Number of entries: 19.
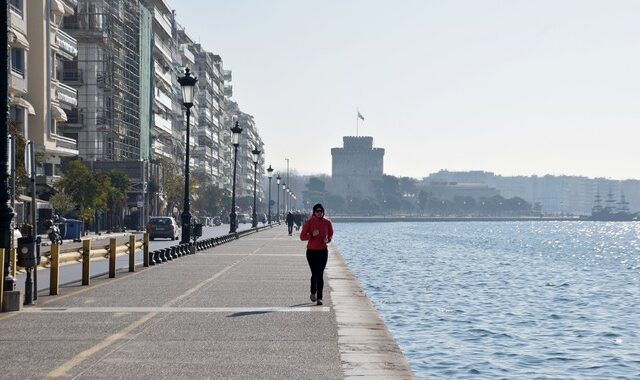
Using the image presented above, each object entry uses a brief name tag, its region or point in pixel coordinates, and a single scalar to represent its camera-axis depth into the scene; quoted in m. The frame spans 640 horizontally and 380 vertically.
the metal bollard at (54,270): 20.52
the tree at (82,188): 71.69
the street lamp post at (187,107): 38.12
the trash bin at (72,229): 61.91
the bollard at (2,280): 16.53
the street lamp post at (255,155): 72.30
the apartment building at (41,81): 60.88
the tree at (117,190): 81.81
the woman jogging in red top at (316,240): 19.98
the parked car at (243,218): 160.38
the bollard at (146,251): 31.91
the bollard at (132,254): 29.56
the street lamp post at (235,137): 57.59
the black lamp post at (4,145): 17.14
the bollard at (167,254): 35.50
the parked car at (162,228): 64.94
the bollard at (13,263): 18.12
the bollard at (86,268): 23.27
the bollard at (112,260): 26.44
